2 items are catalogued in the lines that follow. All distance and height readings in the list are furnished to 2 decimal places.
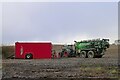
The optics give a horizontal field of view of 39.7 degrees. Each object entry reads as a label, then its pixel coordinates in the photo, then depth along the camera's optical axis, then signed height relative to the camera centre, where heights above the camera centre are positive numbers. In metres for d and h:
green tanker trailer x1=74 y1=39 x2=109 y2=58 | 21.95 -1.08
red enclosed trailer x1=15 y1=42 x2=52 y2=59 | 21.07 -1.23
